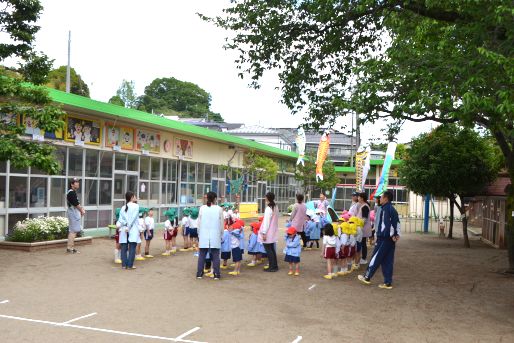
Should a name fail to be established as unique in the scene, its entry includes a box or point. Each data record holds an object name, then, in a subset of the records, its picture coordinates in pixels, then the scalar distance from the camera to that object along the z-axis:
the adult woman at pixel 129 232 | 10.66
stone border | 12.23
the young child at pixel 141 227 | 12.02
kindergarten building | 14.09
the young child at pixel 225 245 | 10.71
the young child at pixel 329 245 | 10.40
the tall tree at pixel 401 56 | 6.84
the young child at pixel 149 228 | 12.34
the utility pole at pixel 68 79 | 32.22
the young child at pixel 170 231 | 12.82
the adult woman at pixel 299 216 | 13.24
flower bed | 12.59
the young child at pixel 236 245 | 10.62
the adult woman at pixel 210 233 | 9.80
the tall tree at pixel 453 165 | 18.16
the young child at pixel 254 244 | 11.69
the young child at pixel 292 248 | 10.72
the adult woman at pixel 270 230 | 11.06
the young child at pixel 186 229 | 13.43
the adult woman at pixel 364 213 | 12.18
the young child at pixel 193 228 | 12.91
